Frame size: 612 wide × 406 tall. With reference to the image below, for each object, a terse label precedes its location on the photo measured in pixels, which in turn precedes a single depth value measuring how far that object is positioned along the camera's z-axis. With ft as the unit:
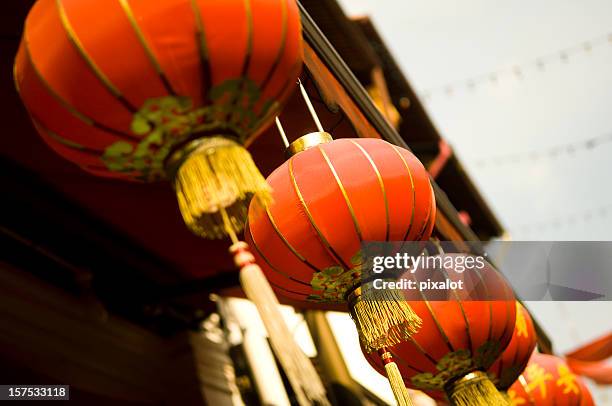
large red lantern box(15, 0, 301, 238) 4.71
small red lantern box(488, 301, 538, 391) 9.59
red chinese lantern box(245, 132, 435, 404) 6.54
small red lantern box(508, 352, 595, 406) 11.74
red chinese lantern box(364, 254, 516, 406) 8.31
